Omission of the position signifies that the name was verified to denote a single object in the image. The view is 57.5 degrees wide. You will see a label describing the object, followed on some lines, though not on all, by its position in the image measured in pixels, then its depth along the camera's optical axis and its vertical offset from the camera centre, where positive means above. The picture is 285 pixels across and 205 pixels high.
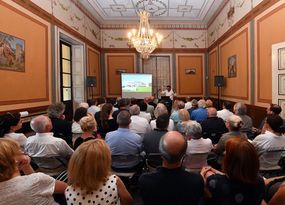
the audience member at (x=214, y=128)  3.93 -0.55
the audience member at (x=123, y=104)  5.19 -0.22
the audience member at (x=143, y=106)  5.64 -0.30
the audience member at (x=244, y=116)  4.38 -0.41
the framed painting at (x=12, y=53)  4.37 +0.74
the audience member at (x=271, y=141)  2.87 -0.55
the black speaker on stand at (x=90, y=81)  8.91 +0.43
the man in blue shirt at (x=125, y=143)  3.04 -0.59
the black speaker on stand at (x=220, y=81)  8.78 +0.37
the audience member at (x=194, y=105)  6.44 -0.32
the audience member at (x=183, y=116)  4.20 -0.39
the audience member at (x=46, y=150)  2.71 -0.59
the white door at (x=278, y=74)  4.88 +0.33
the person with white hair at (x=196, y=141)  2.89 -0.55
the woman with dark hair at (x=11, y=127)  3.05 -0.39
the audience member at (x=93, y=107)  5.98 -0.32
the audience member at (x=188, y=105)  7.32 -0.36
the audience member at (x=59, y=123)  3.89 -0.45
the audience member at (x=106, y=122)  4.36 -0.49
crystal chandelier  7.50 +1.60
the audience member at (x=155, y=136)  3.05 -0.51
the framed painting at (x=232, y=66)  7.92 +0.81
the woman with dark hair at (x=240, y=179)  1.57 -0.53
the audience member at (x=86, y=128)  3.02 -0.40
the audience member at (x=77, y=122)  3.95 -0.45
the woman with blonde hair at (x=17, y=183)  1.45 -0.51
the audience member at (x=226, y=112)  5.12 -0.40
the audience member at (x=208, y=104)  5.65 -0.26
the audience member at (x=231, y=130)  2.97 -0.47
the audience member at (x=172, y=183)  1.59 -0.56
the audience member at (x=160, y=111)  4.22 -0.34
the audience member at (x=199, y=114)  5.22 -0.45
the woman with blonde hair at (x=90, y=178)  1.53 -0.50
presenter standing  10.62 +0.02
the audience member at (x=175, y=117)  4.93 -0.48
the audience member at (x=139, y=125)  4.00 -0.50
